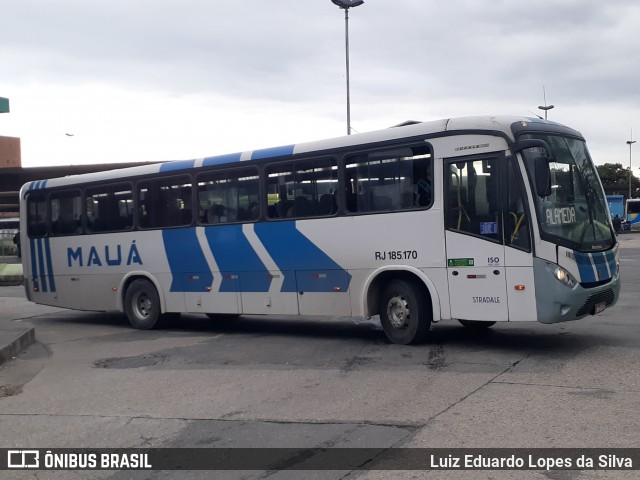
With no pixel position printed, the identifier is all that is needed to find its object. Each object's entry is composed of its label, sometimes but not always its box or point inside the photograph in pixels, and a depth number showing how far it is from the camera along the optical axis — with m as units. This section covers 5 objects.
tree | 100.06
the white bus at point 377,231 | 10.14
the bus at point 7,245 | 39.99
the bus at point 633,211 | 70.50
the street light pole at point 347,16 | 24.53
